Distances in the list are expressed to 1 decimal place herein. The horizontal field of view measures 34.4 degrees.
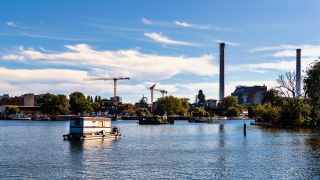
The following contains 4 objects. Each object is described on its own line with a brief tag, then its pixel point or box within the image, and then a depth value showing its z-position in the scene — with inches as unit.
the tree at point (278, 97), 7617.1
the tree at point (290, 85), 7003.0
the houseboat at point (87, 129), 4116.6
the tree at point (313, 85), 4931.8
